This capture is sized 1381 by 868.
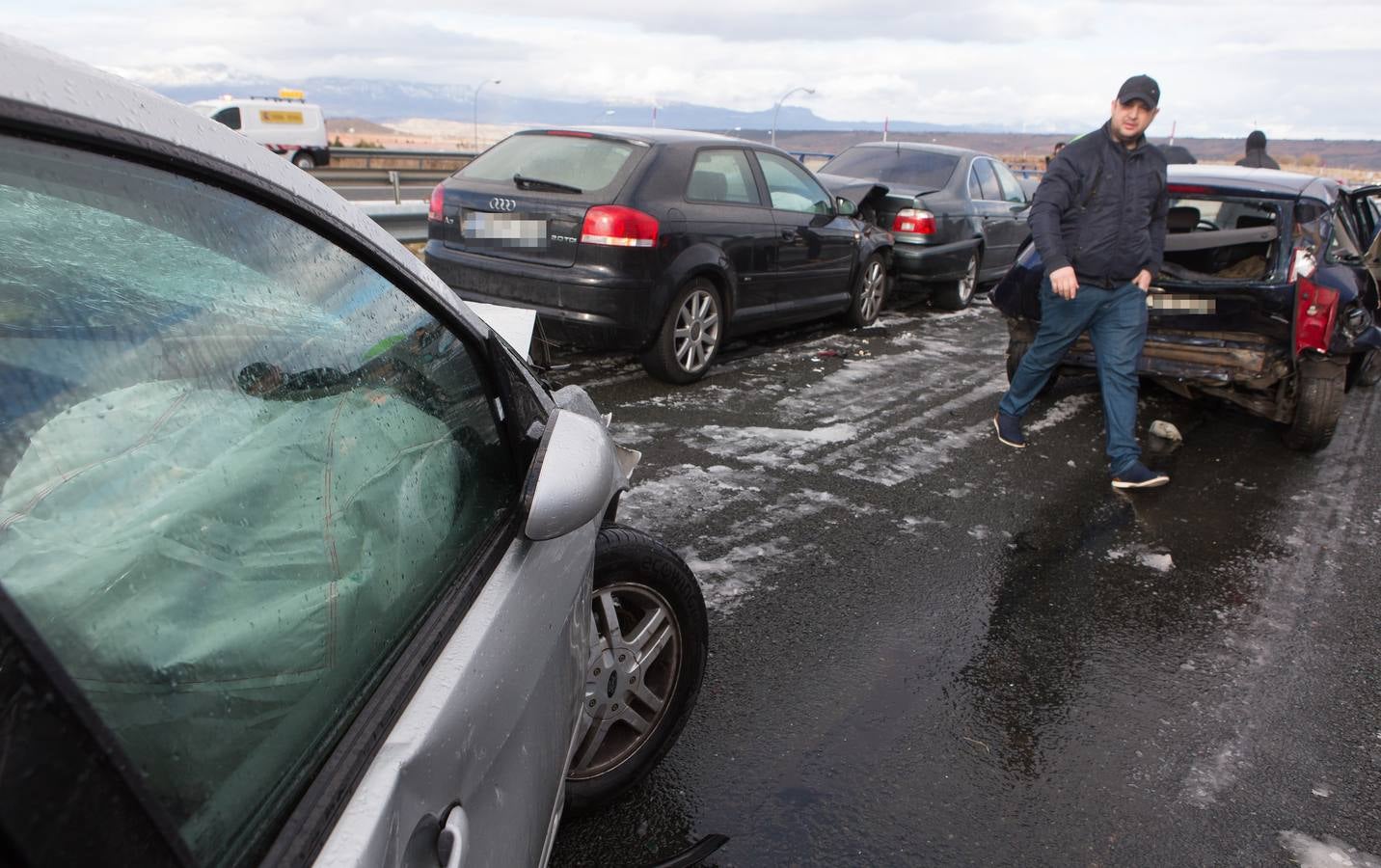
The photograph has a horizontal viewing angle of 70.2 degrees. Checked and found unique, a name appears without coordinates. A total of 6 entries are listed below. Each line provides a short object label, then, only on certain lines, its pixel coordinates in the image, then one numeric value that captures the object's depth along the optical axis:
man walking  4.82
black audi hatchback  6.02
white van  29.66
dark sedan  9.54
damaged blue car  5.43
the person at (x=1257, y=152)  11.56
